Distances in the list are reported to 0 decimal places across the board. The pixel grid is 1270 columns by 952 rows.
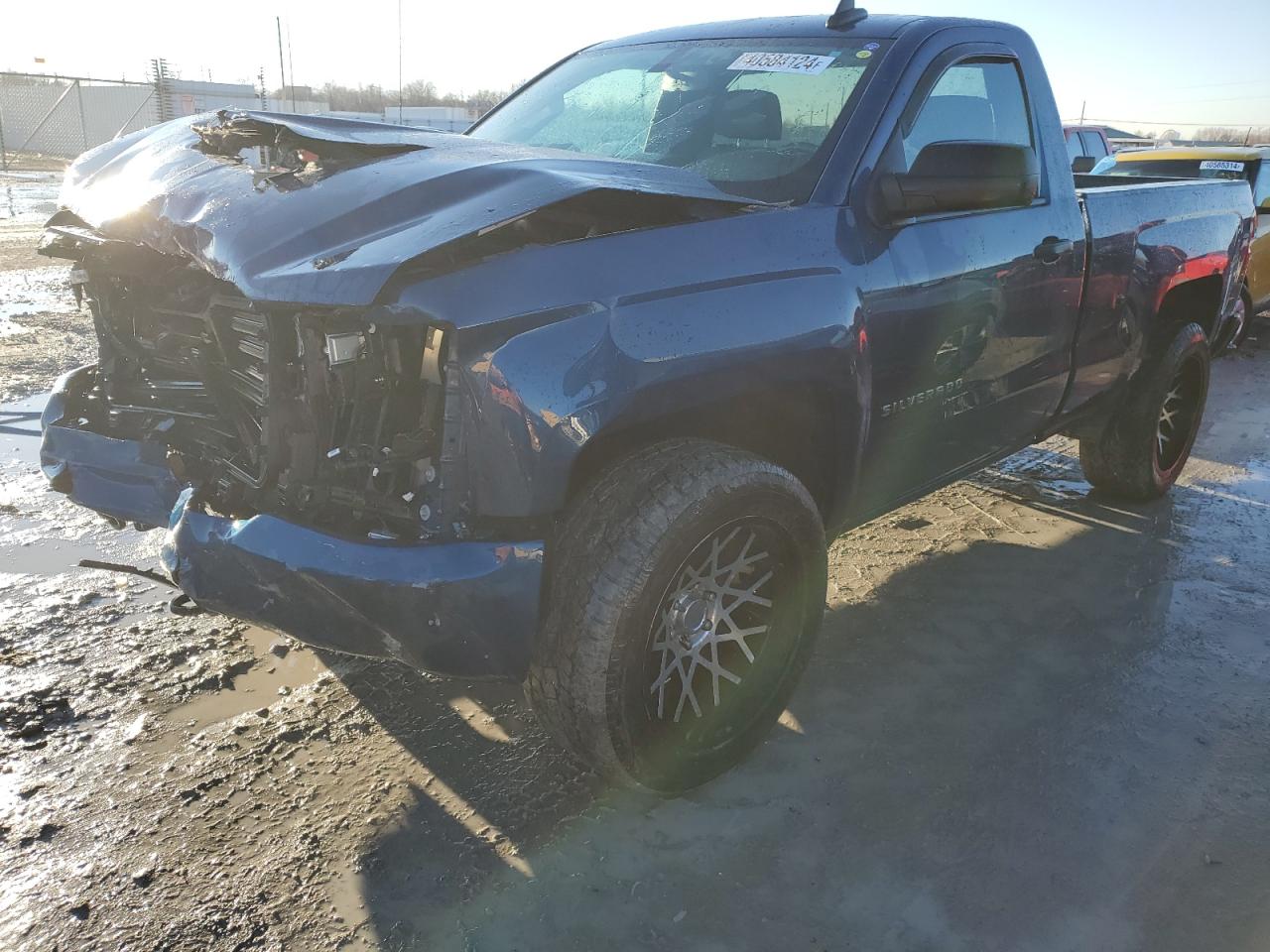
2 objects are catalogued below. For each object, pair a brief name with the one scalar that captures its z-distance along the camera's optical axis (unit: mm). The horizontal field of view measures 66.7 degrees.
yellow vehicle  8391
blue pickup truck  2088
